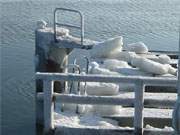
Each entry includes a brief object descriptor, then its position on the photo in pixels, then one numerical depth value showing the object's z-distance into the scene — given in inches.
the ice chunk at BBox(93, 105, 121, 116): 319.4
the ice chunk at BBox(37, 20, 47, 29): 366.9
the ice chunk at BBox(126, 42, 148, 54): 505.0
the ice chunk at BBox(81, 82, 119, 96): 347.3
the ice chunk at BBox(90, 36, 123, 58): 450.6
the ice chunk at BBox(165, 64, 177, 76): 417.2
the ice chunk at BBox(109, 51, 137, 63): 465.1
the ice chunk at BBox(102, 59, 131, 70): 430.9
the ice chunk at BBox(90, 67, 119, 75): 391.2
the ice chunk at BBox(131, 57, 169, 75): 403.9
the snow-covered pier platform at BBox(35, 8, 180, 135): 250.1
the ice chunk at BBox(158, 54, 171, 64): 461.1
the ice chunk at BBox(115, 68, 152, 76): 409.8
